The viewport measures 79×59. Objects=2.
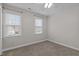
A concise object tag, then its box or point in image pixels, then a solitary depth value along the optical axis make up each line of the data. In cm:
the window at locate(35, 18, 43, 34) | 361
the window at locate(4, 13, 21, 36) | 245
